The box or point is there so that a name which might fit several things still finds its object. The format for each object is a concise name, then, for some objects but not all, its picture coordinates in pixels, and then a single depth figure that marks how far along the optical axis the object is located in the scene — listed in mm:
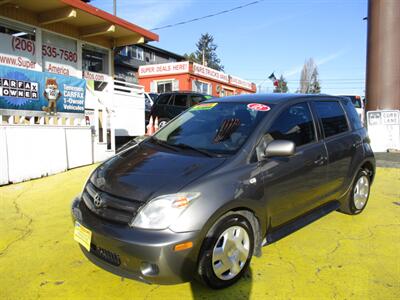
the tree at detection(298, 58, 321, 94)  67350
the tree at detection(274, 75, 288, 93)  83975
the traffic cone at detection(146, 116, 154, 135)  11594
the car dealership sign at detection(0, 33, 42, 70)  8633
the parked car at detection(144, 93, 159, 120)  14523
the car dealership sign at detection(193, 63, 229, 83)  22516
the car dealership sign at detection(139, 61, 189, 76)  21906
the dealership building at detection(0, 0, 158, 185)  6949
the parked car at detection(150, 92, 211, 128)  12797
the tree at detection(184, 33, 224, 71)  80812
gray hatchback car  2662
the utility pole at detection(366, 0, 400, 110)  10312
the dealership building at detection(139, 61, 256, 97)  21984
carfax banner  6895
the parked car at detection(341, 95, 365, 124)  20062
